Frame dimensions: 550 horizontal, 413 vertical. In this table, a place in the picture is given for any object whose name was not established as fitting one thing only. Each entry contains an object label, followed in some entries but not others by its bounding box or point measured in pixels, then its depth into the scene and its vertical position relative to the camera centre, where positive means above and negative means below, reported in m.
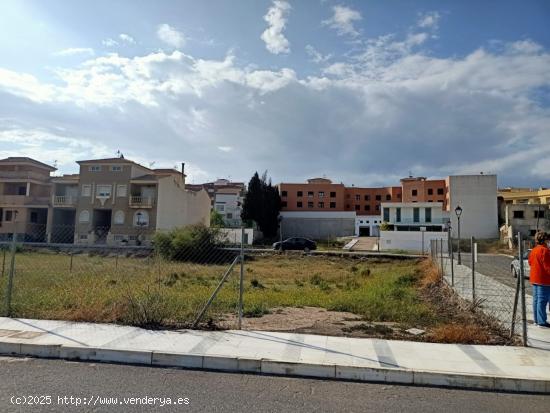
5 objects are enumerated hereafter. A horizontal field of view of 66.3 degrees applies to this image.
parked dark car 44.38 -0.76
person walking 7.93 -0.60
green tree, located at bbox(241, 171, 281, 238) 70.62 +5.17
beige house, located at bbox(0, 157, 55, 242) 50.60 +4.00
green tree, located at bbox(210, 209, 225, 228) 69.12 +2.68
